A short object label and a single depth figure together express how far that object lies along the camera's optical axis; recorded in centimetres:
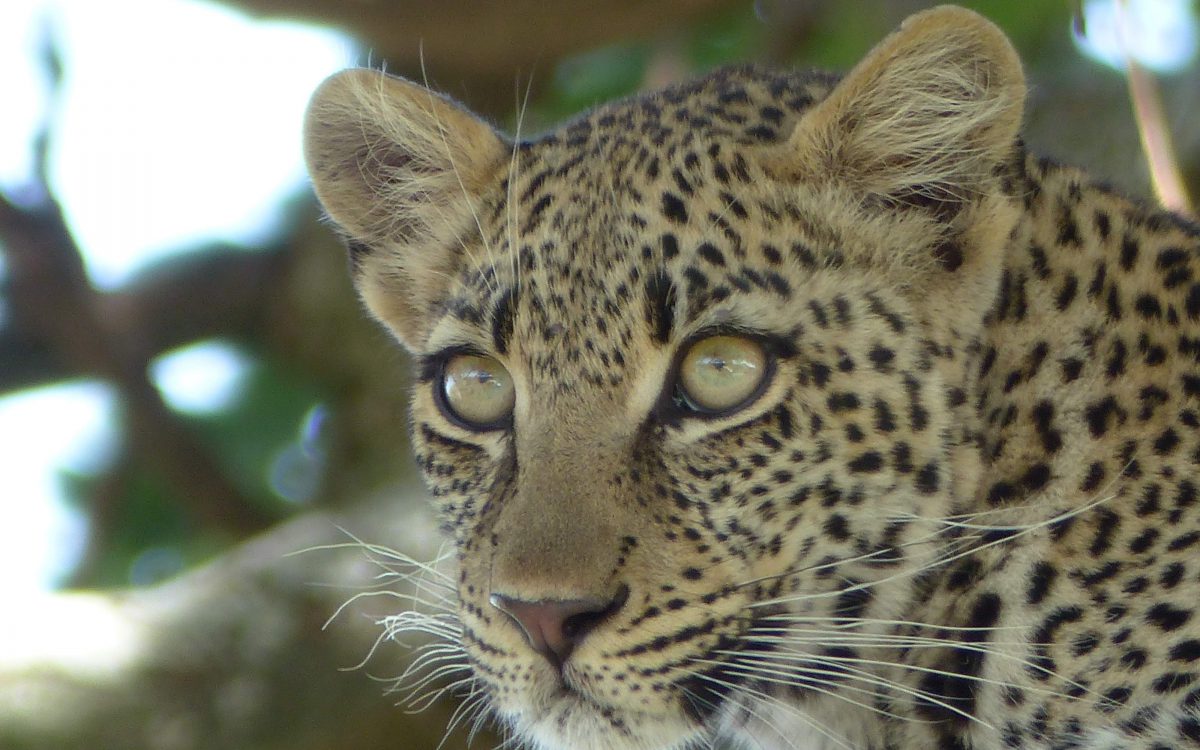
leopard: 761
